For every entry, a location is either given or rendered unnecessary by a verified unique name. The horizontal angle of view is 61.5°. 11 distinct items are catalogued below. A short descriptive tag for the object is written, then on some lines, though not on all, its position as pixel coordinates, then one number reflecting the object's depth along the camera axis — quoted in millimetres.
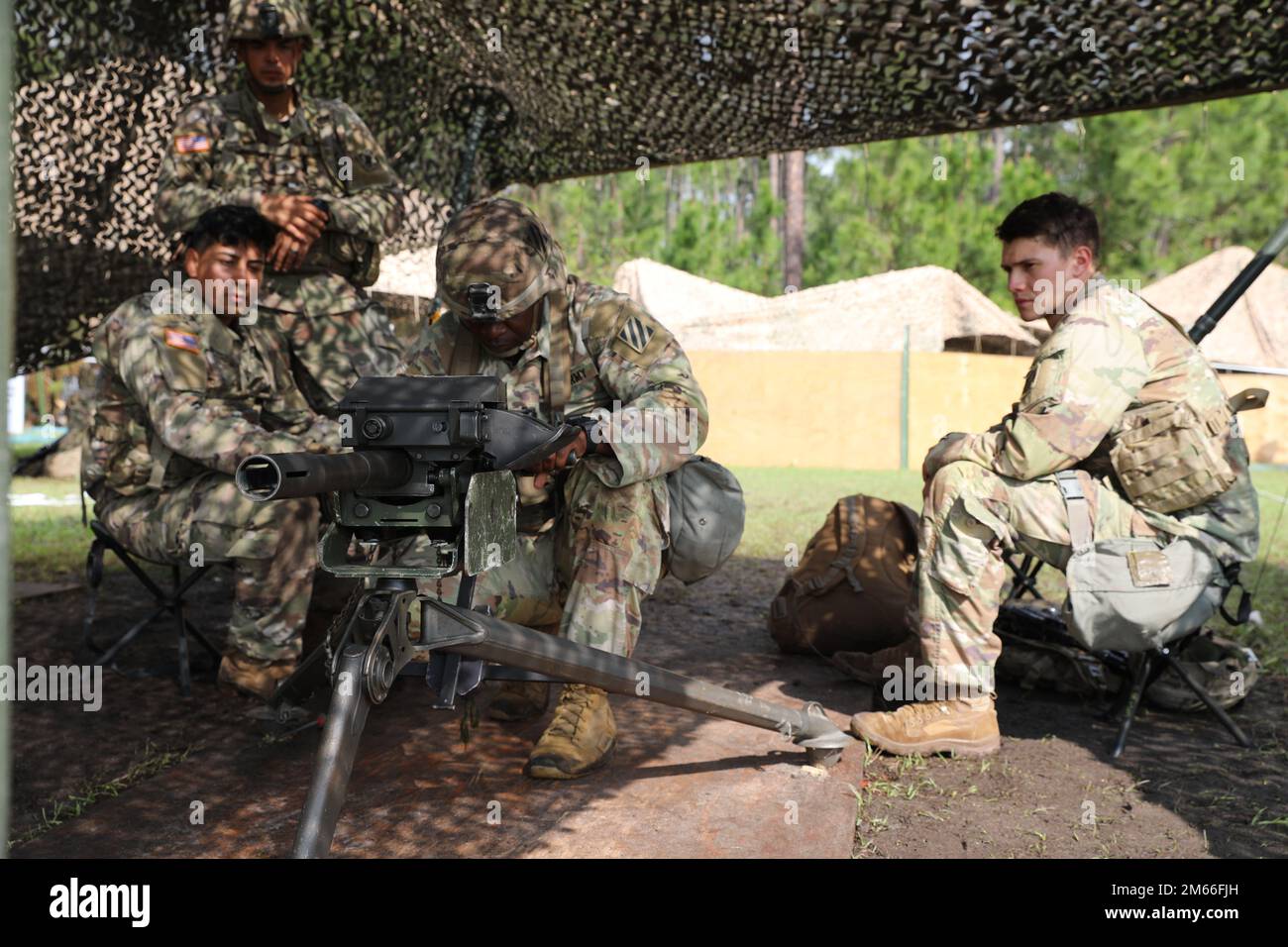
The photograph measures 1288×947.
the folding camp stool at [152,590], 3688
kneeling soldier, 2895
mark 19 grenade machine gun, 1757
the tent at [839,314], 17672
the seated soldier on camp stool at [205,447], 3482
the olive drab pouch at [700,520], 3236
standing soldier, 4023
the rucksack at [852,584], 4090
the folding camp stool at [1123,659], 3271
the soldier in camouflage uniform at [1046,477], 3150
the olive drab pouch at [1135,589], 3100
